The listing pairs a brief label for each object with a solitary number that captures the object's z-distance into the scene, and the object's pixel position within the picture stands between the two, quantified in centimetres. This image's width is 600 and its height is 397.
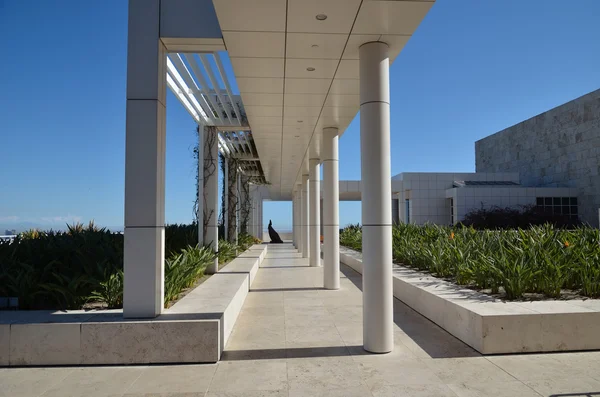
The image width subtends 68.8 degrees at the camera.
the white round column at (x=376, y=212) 479
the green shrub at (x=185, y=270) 574
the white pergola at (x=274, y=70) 441
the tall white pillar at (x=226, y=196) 1518
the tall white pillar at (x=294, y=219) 2508
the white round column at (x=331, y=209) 901
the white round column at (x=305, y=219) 1516
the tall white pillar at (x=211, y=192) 973
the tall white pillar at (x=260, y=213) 3207
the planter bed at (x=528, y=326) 462
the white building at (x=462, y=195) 2888
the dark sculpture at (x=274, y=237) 2978
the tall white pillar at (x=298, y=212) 2149
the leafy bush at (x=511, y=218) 2639
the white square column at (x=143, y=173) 481
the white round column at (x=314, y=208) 1277
